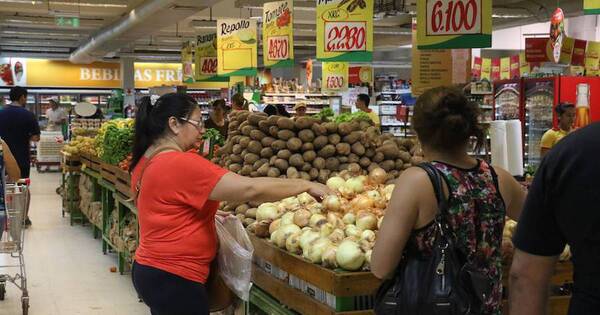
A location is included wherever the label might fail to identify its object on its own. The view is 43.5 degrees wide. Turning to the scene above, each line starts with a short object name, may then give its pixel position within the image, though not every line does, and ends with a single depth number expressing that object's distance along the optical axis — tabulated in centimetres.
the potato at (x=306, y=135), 499
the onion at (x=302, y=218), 368
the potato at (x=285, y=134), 502
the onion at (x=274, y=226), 379
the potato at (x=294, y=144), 494
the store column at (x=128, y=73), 2702
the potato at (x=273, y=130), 510
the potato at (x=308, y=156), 491
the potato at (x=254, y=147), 507
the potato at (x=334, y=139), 500
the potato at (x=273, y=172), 484
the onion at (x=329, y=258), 312
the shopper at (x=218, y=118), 956
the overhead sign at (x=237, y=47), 1185
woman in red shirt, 300
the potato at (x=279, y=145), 499
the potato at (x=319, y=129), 502
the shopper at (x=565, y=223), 157
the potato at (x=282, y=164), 488
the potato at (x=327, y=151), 494
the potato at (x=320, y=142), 498
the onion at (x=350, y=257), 304
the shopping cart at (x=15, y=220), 566
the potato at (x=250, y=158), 505
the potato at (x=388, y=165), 496
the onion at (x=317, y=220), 359
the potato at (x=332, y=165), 493
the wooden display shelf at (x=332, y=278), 297
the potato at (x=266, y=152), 503
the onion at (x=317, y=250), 323
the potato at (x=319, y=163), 489
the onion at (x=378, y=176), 454
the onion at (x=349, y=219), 361
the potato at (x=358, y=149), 498
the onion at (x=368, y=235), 327
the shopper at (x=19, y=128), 952
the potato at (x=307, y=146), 495
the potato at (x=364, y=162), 495
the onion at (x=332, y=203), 373
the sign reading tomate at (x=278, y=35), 1062
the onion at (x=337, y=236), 332
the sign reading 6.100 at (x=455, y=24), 746
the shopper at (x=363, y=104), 1261
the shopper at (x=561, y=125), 891
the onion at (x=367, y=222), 347
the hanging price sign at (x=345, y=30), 910
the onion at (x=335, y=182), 427
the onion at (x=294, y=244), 348
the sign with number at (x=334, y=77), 1753
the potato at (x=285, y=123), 506
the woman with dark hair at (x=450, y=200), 229
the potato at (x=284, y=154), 491
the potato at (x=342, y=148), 495
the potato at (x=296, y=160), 487
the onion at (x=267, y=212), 401
